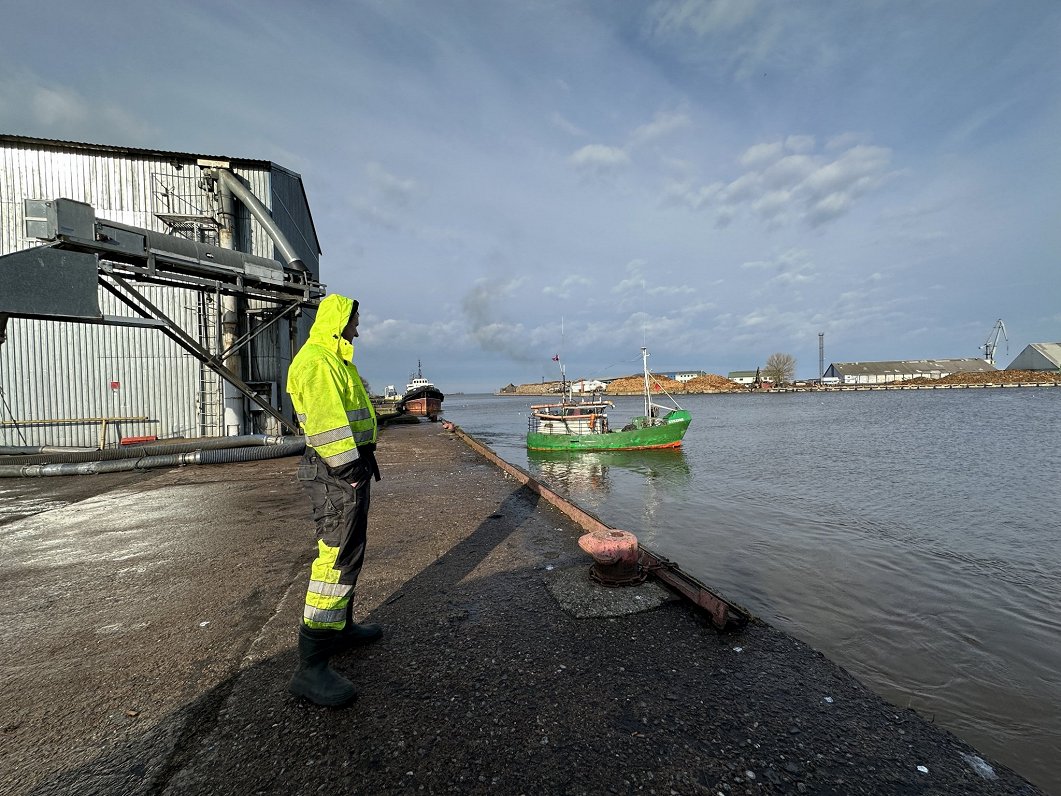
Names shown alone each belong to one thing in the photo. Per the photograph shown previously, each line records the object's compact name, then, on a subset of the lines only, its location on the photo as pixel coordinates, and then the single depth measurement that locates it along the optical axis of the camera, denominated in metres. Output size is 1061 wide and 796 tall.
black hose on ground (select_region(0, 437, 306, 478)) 10.36
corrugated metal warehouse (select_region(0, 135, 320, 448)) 13.98
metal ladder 14.55
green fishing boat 24.14
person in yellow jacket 2.57
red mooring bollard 4.00
